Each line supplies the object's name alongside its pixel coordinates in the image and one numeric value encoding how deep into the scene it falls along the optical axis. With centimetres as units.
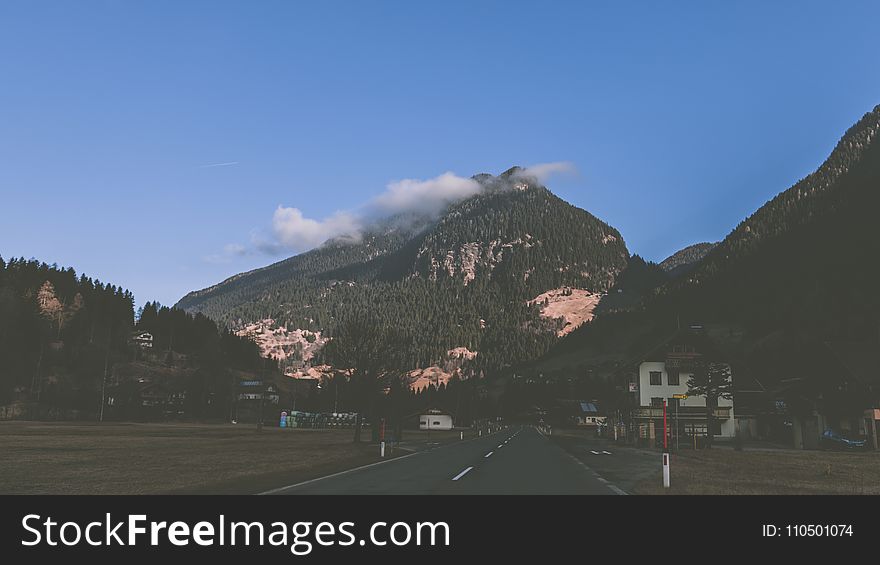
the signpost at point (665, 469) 1808
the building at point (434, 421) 16562
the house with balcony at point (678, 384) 7250
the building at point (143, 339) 16642
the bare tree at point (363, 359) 4878
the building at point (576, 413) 17400
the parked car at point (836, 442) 4345
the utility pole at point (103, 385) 11626
